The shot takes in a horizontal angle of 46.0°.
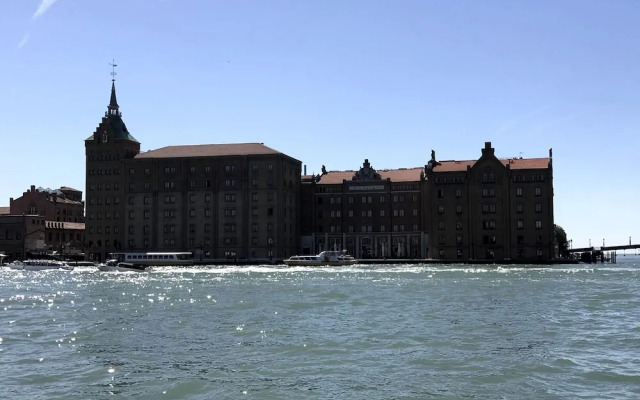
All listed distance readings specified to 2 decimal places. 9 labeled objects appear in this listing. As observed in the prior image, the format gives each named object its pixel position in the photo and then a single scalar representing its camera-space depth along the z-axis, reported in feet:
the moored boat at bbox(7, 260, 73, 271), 443.73
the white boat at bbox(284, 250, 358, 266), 465.88
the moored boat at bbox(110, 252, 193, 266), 464.24
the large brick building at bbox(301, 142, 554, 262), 484.74
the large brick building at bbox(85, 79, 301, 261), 518.78
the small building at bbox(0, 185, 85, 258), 585.22
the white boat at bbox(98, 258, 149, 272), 407.23
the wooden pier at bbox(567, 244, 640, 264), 551.88
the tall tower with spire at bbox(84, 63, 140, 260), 554.05
